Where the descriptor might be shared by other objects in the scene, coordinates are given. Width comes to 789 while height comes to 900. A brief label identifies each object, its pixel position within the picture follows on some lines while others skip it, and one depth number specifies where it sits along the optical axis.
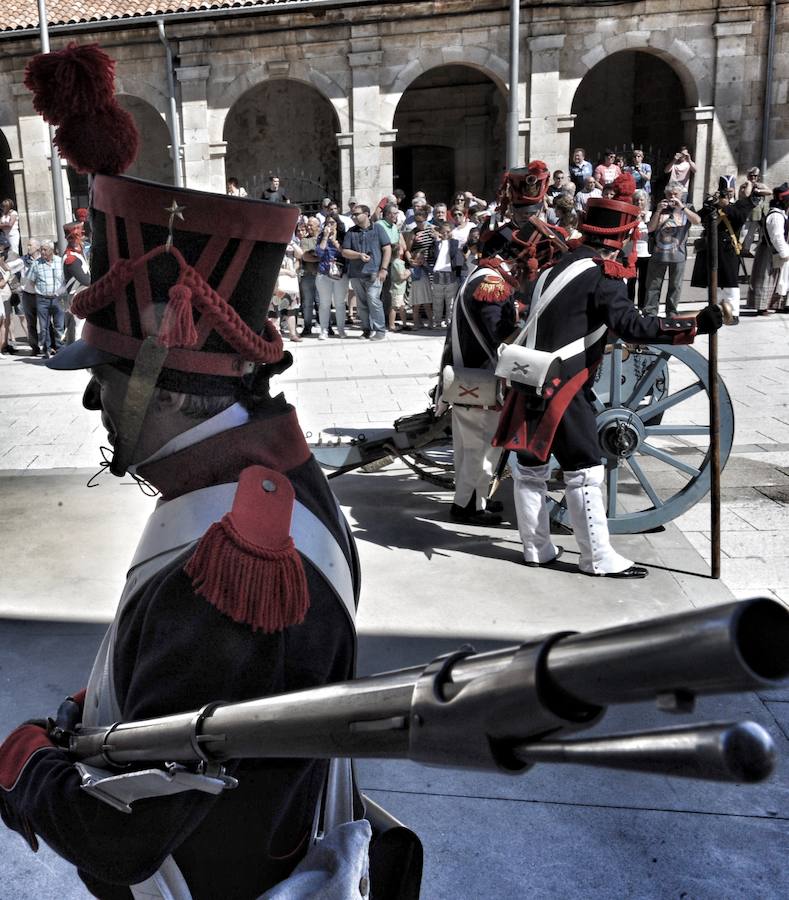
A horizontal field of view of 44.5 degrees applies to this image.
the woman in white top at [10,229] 17.11
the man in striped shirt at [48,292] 12.77
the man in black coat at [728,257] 12.40
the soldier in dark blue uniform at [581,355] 4.53
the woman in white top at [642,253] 13.30
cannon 5.15
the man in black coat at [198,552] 1.31
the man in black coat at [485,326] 5.26
